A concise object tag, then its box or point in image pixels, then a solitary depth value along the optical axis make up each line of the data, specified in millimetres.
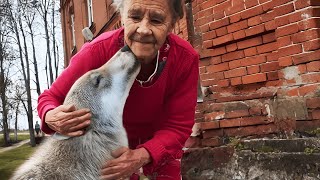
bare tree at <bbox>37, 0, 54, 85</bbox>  12923
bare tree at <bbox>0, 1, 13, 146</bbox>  12661
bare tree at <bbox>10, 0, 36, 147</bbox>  12816
